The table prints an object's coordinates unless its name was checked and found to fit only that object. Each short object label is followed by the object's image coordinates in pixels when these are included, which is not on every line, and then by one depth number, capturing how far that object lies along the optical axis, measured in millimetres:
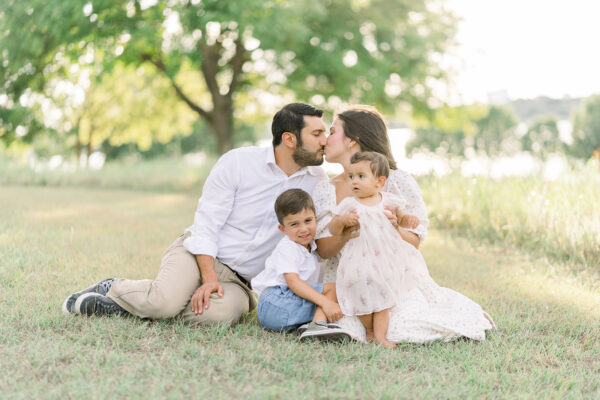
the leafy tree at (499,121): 31677
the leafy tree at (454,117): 17328
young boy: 3564
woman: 3521
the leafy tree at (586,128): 28938
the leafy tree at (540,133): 32050
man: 3689
